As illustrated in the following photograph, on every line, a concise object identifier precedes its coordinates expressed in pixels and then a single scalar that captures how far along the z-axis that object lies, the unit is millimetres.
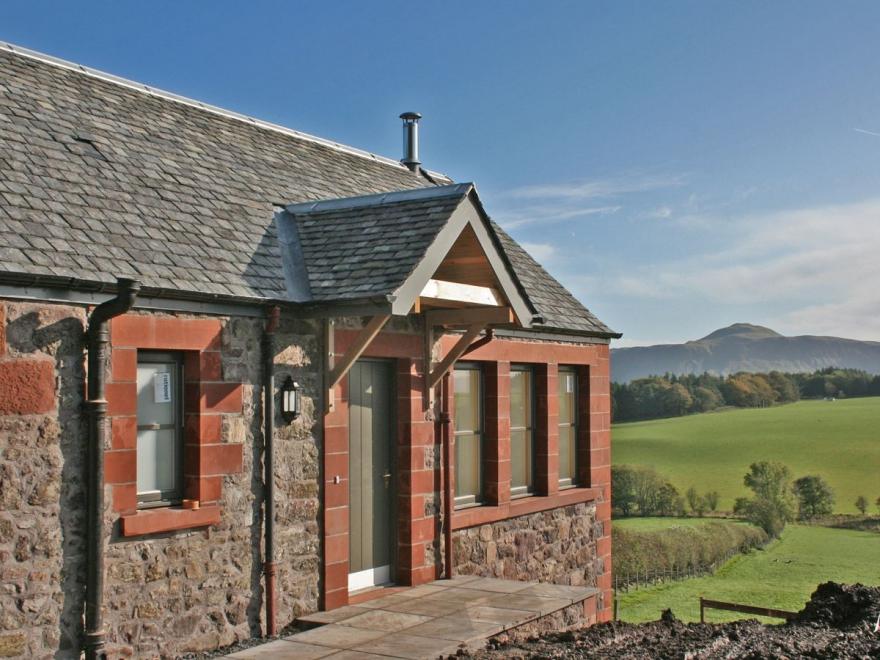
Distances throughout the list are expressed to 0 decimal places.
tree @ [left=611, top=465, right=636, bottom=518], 67438
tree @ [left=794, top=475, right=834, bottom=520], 68500
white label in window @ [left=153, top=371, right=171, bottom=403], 8602
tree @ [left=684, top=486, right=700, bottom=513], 69000
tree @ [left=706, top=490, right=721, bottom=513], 68569
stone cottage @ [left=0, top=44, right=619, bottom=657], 7582
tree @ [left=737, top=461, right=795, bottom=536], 64125
